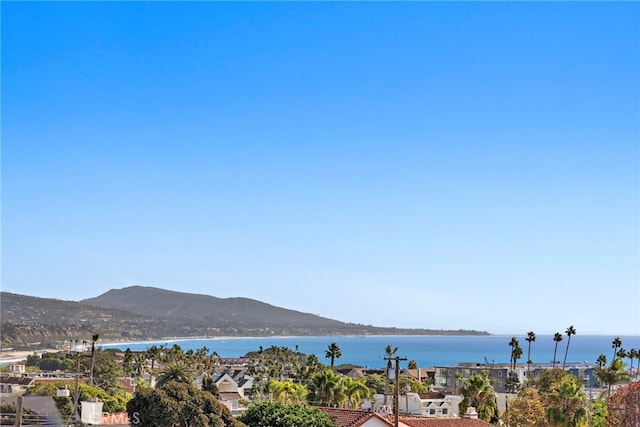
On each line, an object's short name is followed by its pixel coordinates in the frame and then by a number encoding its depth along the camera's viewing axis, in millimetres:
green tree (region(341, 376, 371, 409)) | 61288
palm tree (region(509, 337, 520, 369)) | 111319
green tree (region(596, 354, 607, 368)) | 113750
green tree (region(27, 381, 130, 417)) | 66362
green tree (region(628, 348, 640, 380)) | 105269
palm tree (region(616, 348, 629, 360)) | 103762
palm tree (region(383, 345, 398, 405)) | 75344
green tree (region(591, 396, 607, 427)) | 63500
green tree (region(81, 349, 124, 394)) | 96838
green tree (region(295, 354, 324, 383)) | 97625
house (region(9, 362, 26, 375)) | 133250
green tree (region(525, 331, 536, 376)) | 125088
